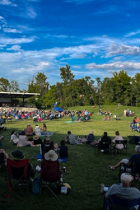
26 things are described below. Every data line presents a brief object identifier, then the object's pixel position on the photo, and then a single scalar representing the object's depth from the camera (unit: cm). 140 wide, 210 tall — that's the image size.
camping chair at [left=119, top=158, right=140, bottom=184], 562
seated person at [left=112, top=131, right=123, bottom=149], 903
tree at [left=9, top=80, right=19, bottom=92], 8688
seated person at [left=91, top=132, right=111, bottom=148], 914
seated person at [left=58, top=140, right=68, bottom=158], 805
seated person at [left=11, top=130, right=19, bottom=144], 1109
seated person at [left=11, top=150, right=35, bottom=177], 540
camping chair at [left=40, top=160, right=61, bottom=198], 506
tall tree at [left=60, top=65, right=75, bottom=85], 7782
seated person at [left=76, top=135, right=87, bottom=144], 1155
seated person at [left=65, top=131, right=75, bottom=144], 1123
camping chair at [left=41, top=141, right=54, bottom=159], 780
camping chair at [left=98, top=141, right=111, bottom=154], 904
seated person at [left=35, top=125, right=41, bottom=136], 1374
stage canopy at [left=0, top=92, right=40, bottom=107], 4909
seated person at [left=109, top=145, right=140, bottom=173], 562
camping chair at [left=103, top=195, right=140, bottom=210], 345
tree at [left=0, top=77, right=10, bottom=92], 8356
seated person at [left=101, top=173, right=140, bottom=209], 348
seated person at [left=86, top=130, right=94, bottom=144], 1123
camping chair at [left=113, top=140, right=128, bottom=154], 901
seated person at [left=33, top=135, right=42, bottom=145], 1068
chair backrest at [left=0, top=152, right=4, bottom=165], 651
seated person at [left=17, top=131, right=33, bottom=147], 1073
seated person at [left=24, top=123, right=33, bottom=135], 1389
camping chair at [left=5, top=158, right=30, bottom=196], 508
